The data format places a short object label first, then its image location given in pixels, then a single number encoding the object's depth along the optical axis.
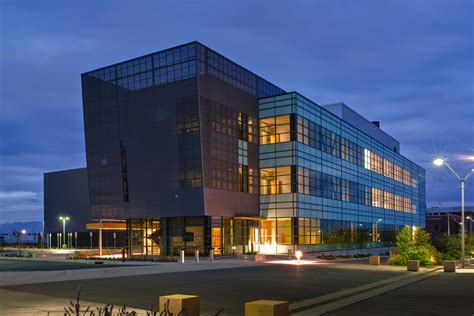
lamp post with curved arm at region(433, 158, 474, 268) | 37.82
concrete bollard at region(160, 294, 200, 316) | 11.47
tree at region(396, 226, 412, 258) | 41.69
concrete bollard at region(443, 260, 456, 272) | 34.69
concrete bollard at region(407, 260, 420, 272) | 34.81
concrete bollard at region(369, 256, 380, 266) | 40.41
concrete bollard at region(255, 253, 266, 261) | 49.54
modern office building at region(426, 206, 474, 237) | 162.50
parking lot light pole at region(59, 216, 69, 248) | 92.47
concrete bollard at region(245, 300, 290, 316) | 10.31
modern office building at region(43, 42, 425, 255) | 55.49
